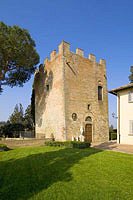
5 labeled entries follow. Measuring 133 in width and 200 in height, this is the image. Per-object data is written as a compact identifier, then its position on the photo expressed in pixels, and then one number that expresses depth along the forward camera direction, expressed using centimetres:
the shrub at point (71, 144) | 1128
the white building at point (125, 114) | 1313
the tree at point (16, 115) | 3514
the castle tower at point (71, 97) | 1461
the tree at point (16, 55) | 1401
